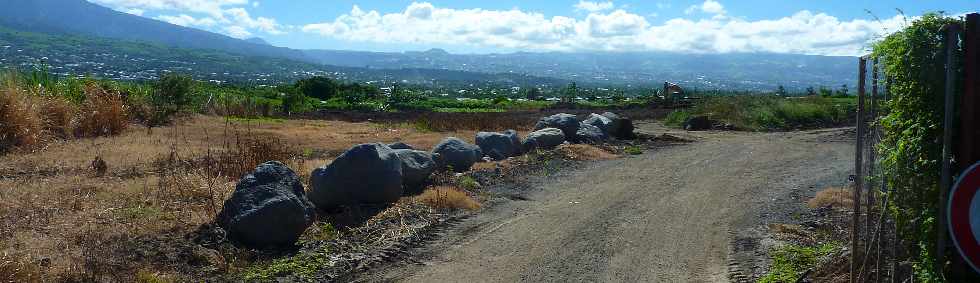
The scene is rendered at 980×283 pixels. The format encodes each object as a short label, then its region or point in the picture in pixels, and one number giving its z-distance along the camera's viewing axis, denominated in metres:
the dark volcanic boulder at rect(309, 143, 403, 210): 9.21
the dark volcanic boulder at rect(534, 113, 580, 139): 18.19
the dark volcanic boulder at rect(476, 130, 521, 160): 14.66
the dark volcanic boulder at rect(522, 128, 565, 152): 16.23
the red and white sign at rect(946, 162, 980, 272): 3.83
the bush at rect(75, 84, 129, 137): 14.66
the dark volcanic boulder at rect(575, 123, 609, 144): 18.22
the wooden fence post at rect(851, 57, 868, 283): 4.88
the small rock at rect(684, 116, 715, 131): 26.31
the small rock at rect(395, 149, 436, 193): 10.61
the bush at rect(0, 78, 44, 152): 12.16
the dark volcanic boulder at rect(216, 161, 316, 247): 7.46
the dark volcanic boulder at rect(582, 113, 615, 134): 19.98
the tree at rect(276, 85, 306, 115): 33.10
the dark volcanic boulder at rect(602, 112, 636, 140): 20.39
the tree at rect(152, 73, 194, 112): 19.75
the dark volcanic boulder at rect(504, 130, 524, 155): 15.42
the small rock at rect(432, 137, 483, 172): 12.80
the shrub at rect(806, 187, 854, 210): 10.42
